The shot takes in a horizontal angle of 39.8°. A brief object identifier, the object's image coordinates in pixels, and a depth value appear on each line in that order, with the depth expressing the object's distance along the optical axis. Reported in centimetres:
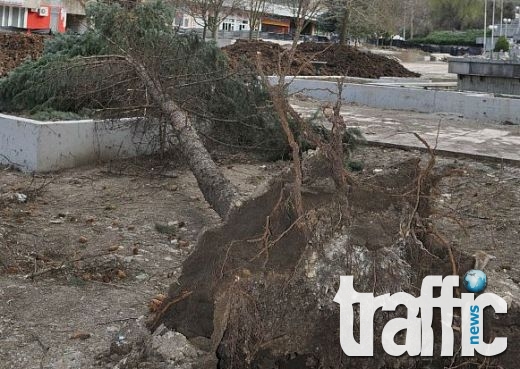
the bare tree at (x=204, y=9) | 2083
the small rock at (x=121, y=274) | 446
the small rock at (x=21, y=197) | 606
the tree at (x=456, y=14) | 7756
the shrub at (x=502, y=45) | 2377
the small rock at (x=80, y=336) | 358
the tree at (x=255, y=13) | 2404
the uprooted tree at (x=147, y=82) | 702
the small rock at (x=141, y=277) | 447
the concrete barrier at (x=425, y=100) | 1235
